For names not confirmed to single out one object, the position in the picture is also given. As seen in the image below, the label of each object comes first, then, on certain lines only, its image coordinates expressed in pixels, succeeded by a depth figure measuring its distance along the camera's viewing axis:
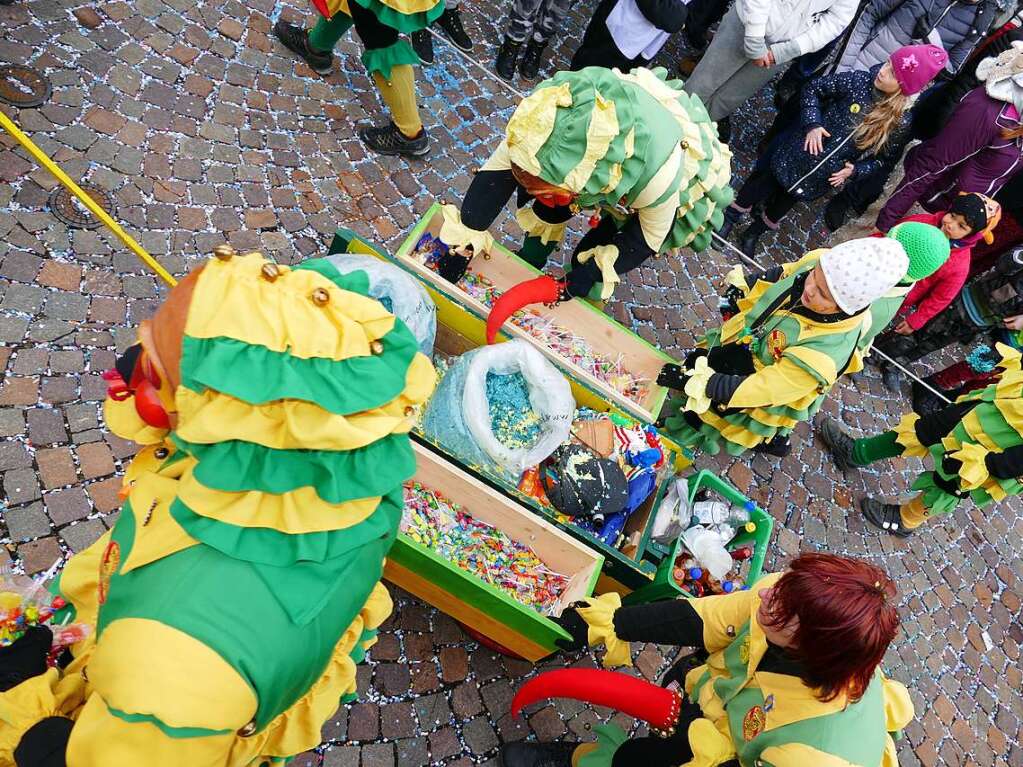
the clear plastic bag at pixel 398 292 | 3.29
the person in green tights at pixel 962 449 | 3.92
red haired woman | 1.97
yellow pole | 2.26
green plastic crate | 3.19
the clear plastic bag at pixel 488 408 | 3.20
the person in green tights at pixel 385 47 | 4.12
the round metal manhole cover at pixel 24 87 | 4.04
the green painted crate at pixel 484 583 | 2.86
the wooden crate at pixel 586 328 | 3.72
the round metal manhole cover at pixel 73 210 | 3.80
